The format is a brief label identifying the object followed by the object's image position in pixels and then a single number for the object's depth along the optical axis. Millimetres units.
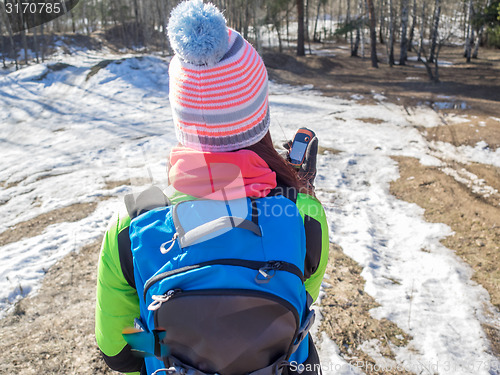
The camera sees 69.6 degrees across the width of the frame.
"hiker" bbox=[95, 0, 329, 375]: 917
